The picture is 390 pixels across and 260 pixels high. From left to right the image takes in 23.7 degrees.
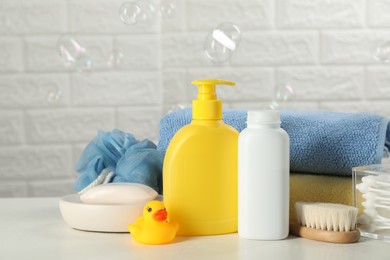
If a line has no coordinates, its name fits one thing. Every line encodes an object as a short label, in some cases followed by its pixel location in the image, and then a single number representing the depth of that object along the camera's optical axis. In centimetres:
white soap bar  110
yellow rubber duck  105
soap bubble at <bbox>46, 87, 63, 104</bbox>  228
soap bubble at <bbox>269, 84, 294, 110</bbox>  224
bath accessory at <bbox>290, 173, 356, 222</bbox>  113
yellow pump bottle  108
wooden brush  104
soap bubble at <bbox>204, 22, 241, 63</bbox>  209
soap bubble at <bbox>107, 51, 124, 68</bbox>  229
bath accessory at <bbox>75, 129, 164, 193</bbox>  121
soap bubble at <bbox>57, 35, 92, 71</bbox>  214
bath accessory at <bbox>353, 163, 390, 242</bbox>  106
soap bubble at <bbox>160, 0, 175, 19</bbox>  220
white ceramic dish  110
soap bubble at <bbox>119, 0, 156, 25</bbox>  208
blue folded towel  114
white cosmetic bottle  105
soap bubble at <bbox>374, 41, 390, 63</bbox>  219
